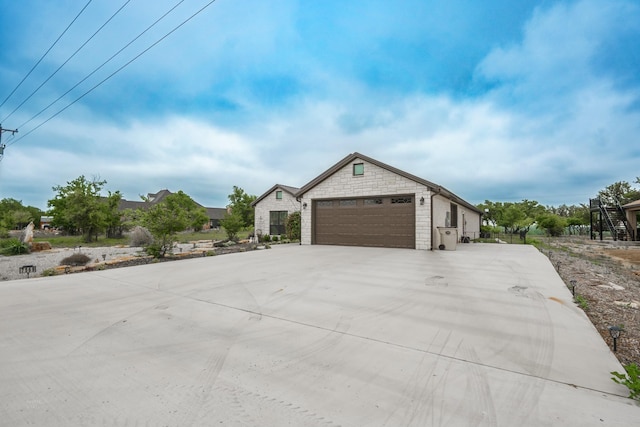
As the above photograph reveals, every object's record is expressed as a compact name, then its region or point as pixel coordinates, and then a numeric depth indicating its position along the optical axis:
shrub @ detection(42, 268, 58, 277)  7.09
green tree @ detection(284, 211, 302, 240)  17.33
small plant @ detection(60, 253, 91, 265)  9.02
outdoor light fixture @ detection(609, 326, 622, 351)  2.76
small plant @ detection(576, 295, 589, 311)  4.12
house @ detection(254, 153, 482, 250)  11.83
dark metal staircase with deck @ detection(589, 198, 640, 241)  18.23
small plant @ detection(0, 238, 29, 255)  12.68
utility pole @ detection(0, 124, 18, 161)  14.08
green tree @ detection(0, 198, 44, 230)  26.68
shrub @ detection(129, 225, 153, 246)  15.06
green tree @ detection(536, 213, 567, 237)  23.45
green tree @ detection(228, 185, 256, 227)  30.08
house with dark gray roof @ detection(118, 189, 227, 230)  43.85
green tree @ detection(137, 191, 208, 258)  9.69
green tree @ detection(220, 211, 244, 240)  16.66
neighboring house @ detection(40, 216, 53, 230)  49.42
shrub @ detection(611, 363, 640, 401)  1.99
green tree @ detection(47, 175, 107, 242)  19.47
